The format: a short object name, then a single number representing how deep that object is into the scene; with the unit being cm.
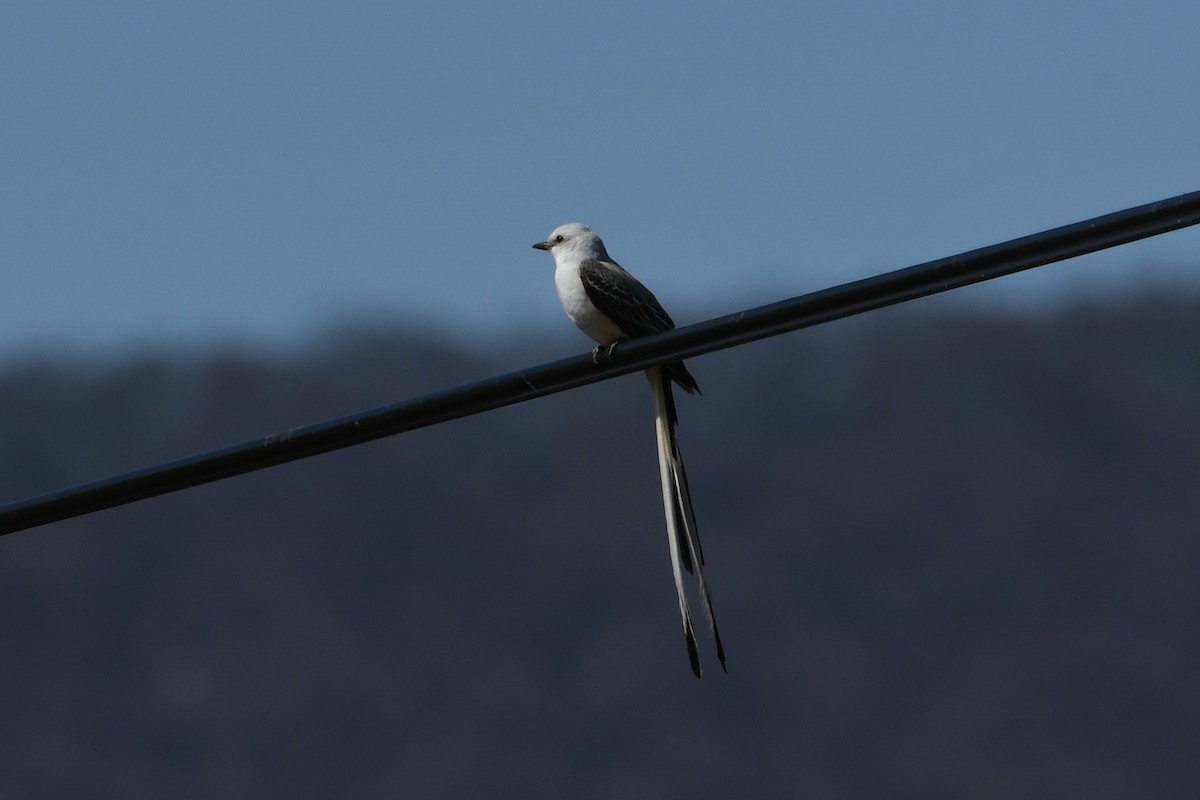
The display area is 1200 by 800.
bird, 1356
